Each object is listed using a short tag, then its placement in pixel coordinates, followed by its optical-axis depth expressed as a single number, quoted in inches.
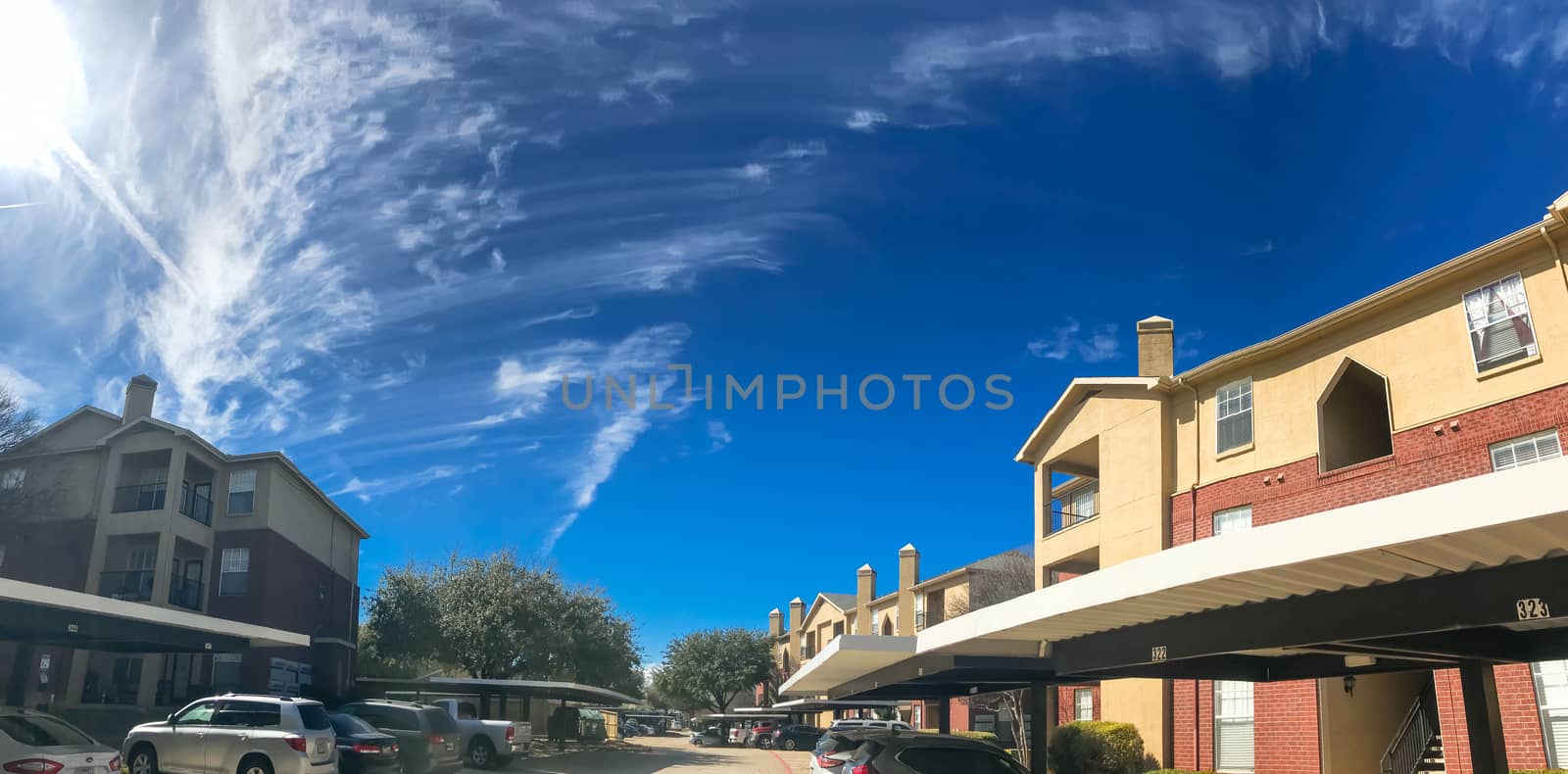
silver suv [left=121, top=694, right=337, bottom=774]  682.8
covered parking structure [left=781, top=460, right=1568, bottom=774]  286.0
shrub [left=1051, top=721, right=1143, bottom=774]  919.0
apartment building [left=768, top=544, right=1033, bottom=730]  1988.2
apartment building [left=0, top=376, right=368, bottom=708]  1364.4
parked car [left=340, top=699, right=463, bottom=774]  901.2
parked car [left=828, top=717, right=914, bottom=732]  1225.6
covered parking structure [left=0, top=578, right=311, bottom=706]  729.0
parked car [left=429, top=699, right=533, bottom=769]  1101.7
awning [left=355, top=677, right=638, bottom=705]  1366.9
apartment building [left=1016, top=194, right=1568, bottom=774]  650.8
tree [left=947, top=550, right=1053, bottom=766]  1915.6
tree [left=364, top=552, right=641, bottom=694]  1690.5
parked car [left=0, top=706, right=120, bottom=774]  565.0
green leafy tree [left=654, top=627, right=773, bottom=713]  3051.2
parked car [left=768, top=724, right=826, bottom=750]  2145.7
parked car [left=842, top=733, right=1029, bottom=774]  491.2
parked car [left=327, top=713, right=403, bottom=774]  804.6
